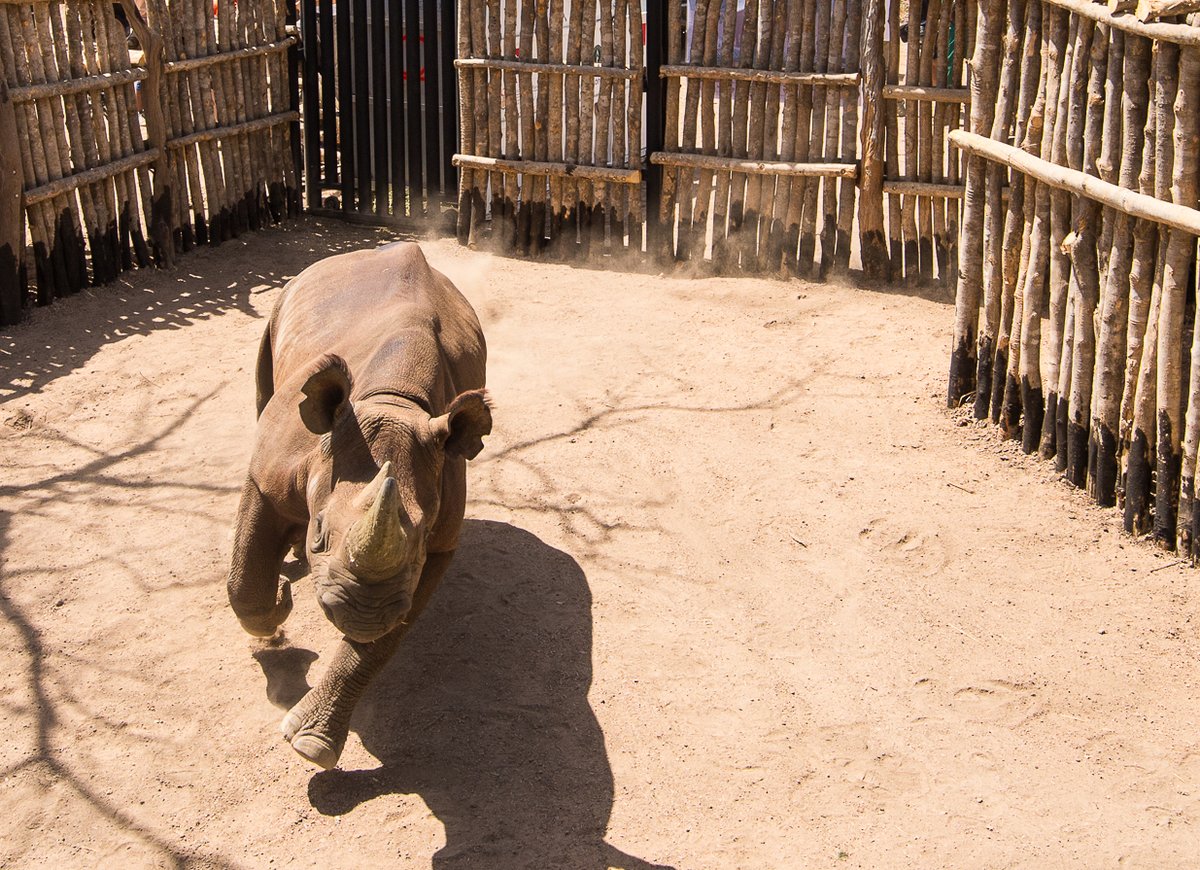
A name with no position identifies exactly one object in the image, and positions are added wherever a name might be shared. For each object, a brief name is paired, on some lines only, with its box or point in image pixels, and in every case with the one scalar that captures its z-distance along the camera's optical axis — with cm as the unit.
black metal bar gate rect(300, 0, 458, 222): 1174
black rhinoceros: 393
